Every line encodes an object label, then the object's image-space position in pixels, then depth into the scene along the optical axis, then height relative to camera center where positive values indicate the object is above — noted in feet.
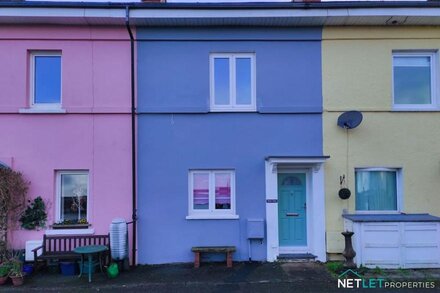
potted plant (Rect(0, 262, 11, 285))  22.45 -6.39
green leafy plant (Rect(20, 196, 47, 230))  26.25 -3.15
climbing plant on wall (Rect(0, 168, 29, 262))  25.40 -1.83
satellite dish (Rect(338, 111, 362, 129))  26.63 +4.00
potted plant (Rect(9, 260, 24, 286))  22.34 -6.44
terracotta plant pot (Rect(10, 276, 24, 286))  22.33 -6.80
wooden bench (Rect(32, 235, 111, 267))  25.73 -5.10
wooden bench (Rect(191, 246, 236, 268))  25.67 -5.80
